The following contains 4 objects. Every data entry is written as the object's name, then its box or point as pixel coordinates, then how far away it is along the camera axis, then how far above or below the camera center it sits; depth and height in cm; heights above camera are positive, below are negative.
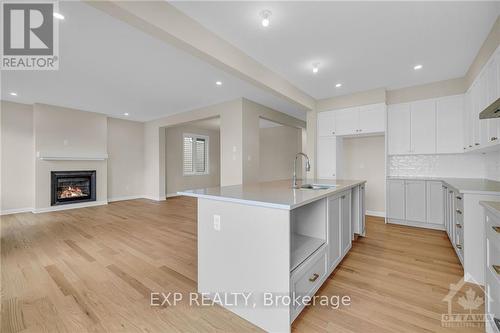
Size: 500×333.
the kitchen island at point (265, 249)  147 -69
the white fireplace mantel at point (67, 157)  521 +26
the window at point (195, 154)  838 +50
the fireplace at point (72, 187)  551 -56
